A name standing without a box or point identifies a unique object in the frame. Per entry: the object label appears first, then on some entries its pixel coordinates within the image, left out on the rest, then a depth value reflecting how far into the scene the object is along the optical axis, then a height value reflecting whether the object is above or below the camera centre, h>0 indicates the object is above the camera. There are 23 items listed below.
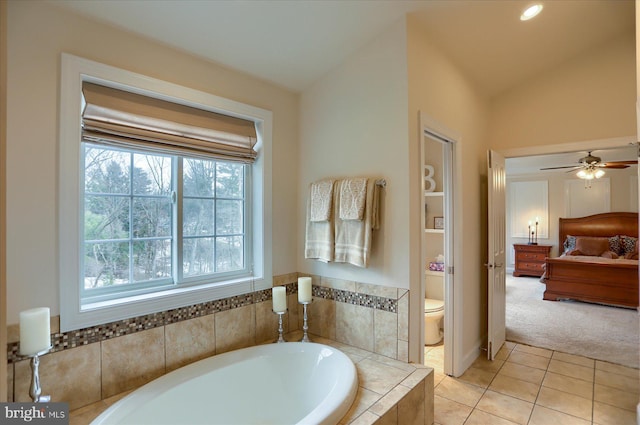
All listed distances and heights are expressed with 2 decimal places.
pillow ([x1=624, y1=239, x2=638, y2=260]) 5.71 -0.72
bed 4.77 -0.91
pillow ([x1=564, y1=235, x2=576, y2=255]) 6.54 -0.62
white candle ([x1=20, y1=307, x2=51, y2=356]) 1.32 -0.47
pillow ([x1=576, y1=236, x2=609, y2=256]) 6.14 -0.61
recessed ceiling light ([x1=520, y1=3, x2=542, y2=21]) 2.21 +1.37
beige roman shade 1.71 +0.52
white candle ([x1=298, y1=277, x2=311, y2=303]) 2.32 -0.53
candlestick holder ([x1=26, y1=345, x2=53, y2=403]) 1.33 -0.68
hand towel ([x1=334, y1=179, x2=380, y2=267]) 2.18 -0.14
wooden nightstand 6.95 -0.97
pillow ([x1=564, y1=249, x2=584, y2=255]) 6.20 -0.73
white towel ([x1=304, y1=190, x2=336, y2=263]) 2.39 -0.19
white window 1.63 +0.07
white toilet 3.20 -0.92
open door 3.05 -0.38
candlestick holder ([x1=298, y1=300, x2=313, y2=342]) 2.35 -0.83
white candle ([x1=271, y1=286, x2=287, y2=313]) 2.28 -0.59
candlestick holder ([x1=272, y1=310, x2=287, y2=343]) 2.29 -0.81
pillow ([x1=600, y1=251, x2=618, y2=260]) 5.84 -0.75
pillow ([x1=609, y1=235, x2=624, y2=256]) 6.02 -0.59
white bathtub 1.58 -0.96
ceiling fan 4.04 +0.60
